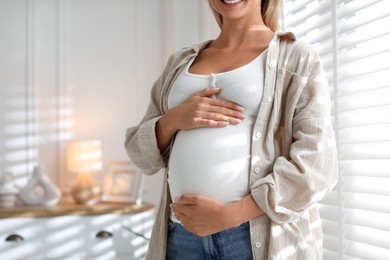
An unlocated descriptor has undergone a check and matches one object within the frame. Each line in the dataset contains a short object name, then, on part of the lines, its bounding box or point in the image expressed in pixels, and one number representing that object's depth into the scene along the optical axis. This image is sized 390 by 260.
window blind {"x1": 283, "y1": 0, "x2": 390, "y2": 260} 1.44
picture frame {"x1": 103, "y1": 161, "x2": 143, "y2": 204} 2.92
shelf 2.48
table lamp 2.86
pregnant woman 1.14
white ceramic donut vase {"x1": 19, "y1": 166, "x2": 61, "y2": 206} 2.75
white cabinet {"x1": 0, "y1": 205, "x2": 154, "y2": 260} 2.47
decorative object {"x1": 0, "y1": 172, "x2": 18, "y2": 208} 2.73
